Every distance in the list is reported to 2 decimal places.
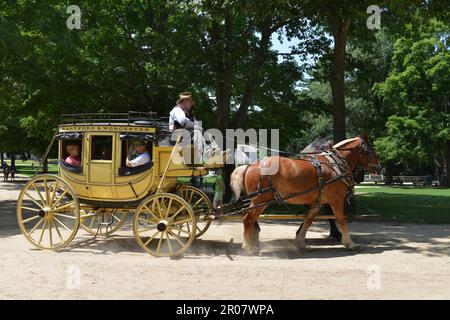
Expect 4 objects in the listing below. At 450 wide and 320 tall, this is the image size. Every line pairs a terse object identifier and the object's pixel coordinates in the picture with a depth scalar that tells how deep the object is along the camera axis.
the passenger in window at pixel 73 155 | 10.47
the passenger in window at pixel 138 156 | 9.95
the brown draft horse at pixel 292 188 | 9.87
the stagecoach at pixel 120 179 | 9.69
